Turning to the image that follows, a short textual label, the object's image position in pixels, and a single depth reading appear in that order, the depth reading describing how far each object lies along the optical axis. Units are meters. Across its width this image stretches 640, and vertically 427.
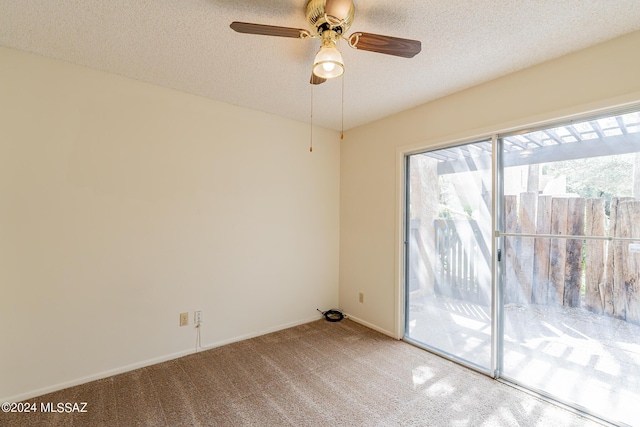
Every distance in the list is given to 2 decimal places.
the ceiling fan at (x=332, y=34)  1.42
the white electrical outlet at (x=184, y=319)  2.62
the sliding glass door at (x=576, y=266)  1.80
